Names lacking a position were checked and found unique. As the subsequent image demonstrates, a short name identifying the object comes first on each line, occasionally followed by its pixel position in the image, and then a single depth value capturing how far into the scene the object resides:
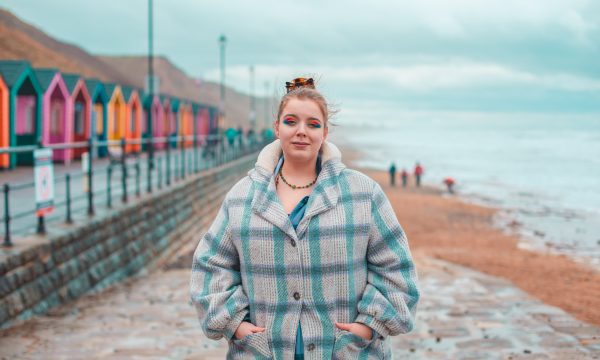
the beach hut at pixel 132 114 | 30.78
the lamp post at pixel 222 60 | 39.12
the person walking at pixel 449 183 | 33.40
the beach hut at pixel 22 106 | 18.64
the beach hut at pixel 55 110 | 21.14
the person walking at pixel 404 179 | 36.09
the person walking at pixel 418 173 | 36.75
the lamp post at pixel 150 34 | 22.45
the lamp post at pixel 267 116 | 174.86
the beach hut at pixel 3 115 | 18.18
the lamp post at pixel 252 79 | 65.57
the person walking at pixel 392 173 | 36.25
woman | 2.34
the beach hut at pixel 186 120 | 41.66
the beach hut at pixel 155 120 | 34.56
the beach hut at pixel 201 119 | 46.12
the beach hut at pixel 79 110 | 23.48
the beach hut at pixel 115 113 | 28.26
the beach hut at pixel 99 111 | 26.06
